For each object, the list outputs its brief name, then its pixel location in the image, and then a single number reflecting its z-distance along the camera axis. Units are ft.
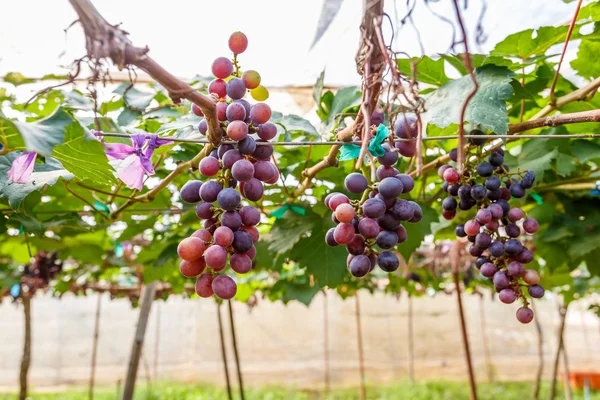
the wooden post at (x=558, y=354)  13.61
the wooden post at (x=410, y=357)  27.45
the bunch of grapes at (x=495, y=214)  3.77
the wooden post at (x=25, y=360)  10.33
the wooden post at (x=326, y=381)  30.52
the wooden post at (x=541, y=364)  17.01
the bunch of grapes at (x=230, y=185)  2.64
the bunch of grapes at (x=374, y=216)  2.62
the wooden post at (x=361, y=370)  20.35
